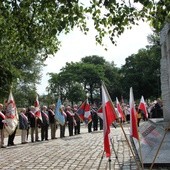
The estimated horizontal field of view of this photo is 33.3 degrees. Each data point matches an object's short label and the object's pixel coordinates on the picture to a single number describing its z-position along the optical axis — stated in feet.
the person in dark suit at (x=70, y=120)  58.72
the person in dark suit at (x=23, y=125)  47.14
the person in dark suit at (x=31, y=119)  50.15
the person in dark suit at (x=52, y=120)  53.49
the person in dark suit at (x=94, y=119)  69.41
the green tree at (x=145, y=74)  183.03
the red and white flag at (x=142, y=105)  46.76
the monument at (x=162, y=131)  23.56
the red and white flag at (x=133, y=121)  19.79
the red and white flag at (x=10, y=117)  42.42
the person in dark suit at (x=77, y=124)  61.67
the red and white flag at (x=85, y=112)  59.71
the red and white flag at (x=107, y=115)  18.15
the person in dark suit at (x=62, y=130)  55.28
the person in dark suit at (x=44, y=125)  50.96
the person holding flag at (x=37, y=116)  49.59
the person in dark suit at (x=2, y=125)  42.87
